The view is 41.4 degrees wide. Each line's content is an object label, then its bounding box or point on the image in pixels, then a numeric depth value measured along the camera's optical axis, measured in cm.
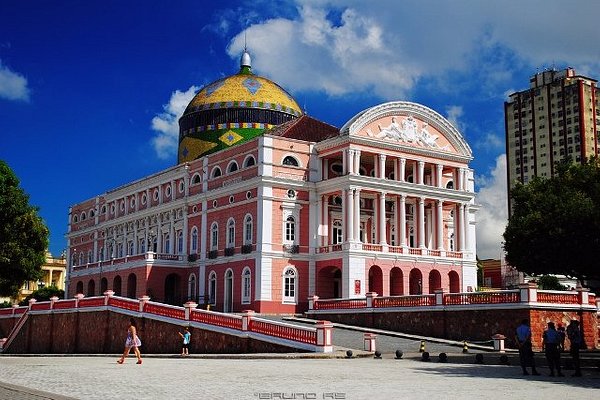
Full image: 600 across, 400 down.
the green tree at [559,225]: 3700
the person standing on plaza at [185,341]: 3269
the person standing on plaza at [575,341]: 2034
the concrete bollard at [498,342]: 3062
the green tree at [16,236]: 4785
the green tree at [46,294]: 7289
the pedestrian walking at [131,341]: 2642
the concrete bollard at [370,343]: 2908
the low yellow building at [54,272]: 9600
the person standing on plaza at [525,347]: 2127
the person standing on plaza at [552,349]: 2081
